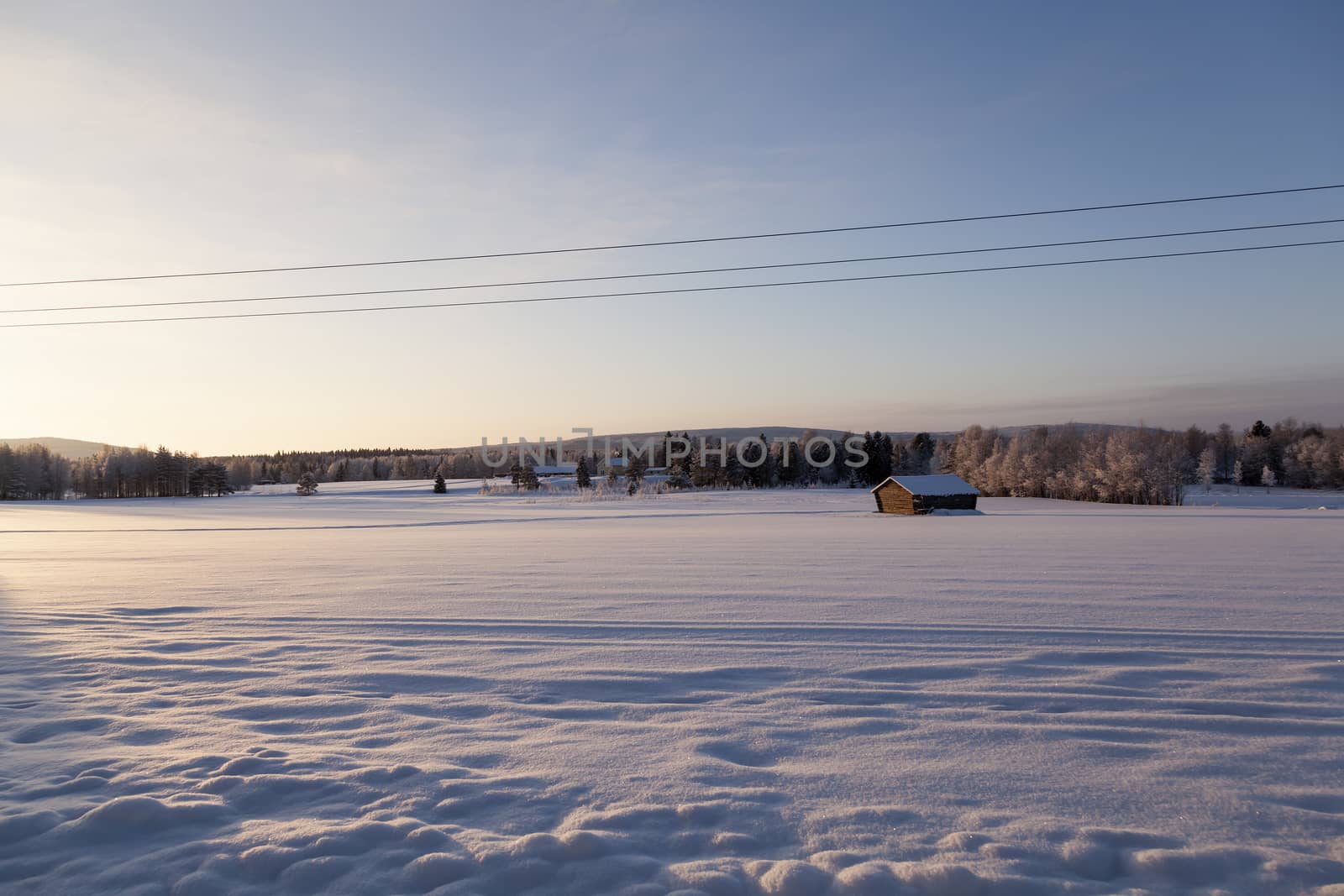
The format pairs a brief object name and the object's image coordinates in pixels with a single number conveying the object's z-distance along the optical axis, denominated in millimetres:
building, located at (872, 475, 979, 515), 36250
